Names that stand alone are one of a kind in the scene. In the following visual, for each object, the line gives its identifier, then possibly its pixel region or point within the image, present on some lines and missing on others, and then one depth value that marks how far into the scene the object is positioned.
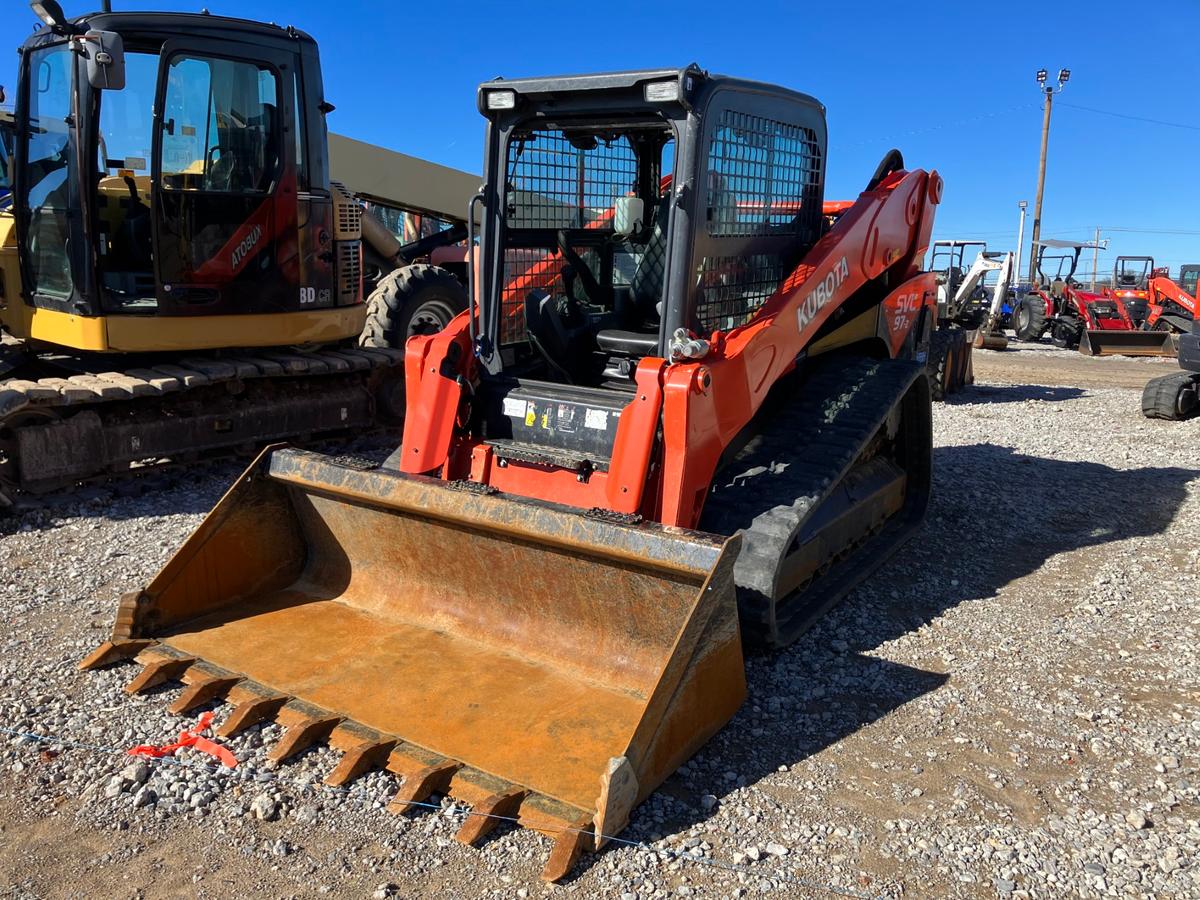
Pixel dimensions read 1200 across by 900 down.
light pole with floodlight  31.45
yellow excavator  6.15
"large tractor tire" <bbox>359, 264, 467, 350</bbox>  8.55
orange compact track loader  3.21
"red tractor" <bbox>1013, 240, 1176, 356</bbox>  19.30
